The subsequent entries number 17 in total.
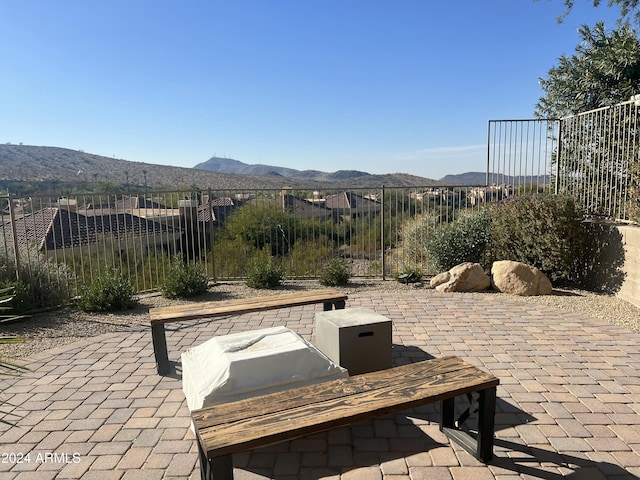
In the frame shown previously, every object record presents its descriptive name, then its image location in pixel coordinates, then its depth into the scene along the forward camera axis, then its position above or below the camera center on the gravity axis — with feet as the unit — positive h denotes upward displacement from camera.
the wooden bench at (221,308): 13.91 -3.97
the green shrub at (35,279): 21.33 -4.19
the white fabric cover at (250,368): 9.45 -4.08
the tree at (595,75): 29.63 +8.69
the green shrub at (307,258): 29.40 -4.44
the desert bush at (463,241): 27.61 -3.22
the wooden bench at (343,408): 6.90 -3.90
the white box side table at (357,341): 12.21 -4.32
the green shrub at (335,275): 27.35 -5.20
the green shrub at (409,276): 27.48 -5.40
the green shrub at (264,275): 26.58 -4.99
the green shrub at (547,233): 24.32 -2.55
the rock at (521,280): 23.65 -5.02
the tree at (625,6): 30.22 +12.93
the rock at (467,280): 24.97 -5.22
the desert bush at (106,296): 21.72 -5.05
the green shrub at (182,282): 24.25 -4.90
